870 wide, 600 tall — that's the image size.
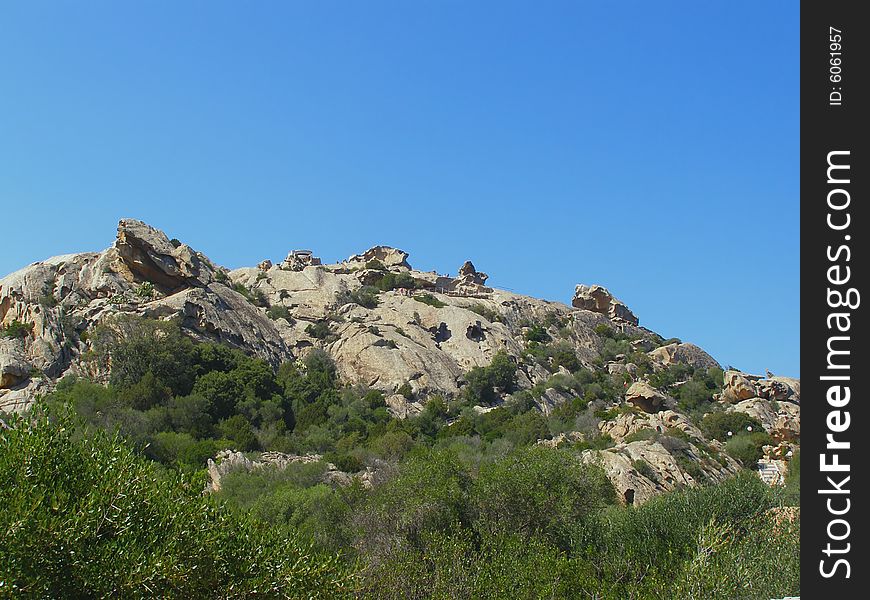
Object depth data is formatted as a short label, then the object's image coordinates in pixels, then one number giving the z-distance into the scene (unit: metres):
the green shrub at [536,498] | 24.23
